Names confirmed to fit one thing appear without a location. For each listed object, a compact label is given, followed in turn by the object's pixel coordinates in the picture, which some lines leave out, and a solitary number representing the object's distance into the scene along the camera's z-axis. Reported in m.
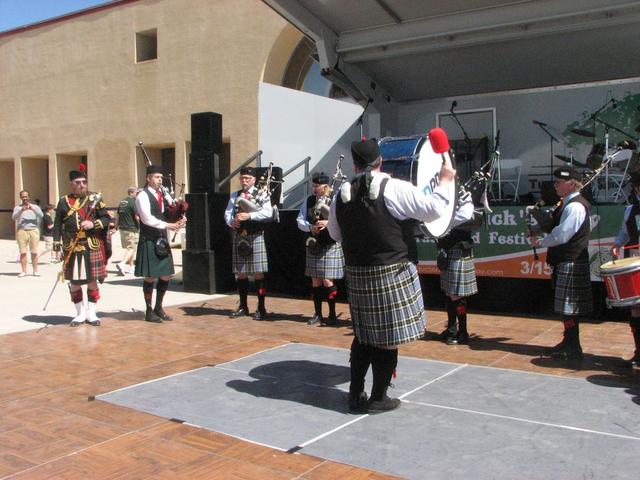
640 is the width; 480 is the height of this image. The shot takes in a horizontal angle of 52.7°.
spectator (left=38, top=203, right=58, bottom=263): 12.18
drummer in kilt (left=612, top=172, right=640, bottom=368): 4.97
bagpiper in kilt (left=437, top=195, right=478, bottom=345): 5.93
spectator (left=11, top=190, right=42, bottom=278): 11.73
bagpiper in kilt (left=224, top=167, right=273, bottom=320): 7.08
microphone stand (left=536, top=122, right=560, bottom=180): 9.81
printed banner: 6.82
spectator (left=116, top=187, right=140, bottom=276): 11.66
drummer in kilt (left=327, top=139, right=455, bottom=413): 3.76
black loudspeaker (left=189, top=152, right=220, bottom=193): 9.24
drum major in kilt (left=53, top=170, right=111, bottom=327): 6.70
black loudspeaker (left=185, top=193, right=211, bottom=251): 9.17
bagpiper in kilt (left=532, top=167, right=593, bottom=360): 5.00
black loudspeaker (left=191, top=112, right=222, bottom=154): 9.30
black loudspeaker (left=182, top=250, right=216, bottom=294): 9.16
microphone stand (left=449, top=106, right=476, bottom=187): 10.02
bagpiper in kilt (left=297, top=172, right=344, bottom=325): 6.70
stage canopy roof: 7.10
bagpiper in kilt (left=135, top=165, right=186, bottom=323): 6.87
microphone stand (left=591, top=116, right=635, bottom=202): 8.16
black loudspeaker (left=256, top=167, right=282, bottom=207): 8.65
